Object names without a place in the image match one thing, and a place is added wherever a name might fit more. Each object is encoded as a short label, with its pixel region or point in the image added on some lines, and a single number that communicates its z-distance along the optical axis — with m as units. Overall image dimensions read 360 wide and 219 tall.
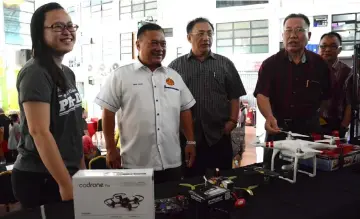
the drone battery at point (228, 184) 1.21
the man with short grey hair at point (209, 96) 2.16
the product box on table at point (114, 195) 0.93
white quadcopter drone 1.45
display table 1.09
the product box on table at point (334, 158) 1.61
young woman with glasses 1.18
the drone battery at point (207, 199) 1.03
